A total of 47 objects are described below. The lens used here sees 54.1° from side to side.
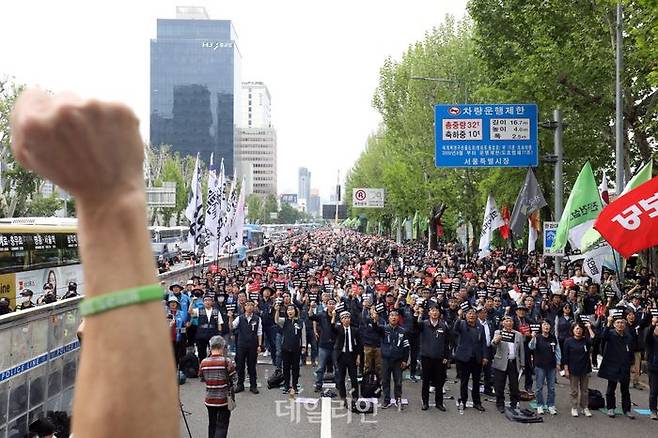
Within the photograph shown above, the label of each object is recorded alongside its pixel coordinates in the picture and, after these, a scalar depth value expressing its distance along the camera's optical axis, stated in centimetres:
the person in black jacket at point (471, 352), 1038
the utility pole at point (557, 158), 1752
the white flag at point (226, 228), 2294
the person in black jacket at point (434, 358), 1030
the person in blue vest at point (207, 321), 1216
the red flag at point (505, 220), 2541
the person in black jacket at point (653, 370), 977
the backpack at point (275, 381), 1148
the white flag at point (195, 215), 2062
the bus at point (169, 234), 4462
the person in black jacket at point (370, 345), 1086
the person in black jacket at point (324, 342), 1120
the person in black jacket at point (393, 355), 1038
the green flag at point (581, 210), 1518
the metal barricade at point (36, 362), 675
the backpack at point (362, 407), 1005
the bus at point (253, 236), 5261
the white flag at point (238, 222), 2381
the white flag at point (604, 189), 2342
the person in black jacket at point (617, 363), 990
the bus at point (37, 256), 1780
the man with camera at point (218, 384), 717
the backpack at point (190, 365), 1195
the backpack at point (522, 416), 955
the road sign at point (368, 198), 5281
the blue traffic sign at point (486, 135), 1728
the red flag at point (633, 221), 1111
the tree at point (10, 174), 2955
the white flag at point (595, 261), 1545
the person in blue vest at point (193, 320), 1226
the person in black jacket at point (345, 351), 1061
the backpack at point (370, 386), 1074
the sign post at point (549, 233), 1741
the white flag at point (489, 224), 2242
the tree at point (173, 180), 6059
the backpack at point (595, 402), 1017
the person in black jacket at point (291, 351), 1112
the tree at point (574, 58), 1622
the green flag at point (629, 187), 1386
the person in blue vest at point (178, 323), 1181
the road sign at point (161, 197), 4191
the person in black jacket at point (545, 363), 997
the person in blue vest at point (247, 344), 1123
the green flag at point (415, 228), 5150
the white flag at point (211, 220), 2084
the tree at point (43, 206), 4422
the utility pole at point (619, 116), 1459
